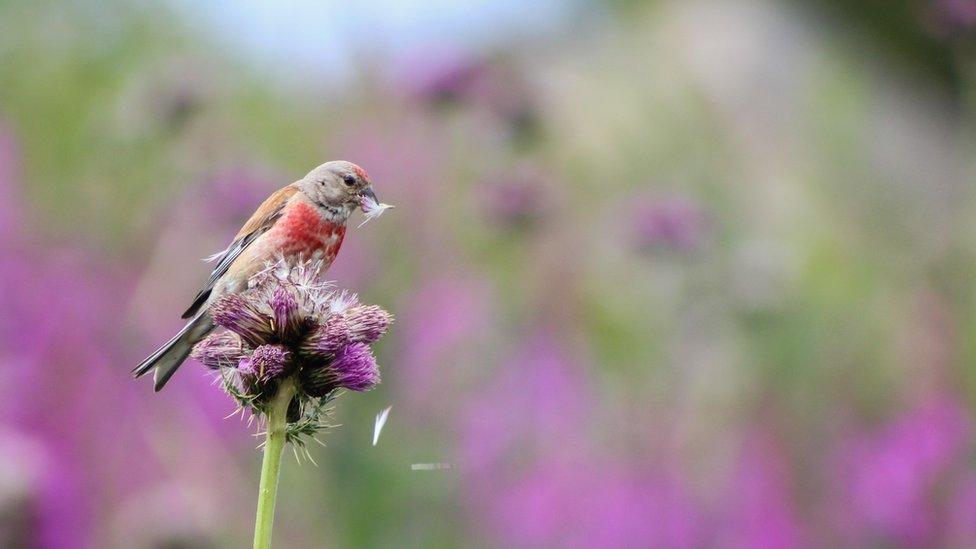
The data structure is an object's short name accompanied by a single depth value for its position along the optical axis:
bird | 6.62
